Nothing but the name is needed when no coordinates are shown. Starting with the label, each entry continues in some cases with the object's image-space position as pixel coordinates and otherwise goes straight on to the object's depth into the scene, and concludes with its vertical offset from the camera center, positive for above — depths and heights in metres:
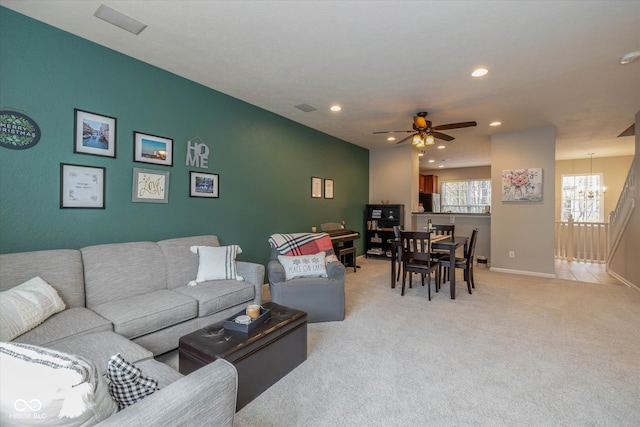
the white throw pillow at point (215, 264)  2.97 -0.53
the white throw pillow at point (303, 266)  3.27 -0.59
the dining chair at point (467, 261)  4.09 -0.64
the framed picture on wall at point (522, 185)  5.18 +0.61
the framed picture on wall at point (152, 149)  2.93 +0.67
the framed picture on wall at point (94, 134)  2.54 +0.71
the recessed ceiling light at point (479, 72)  3.02 +1.53
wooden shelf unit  6.58 -0.24
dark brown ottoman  1.74 -0.88
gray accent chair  3.06 -0.85
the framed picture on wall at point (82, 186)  2.47 +0.22
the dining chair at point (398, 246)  4.42 -0.48
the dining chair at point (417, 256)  3.85 -0.56
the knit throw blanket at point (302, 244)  3.54 -0.37
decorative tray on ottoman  1.93 -0.76
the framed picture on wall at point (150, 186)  2.93 +0.28
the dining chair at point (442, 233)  4.60 -0.29
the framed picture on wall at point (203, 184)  3.43 +0.35
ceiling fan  4.16 +1.26
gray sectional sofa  0.96 -0.67
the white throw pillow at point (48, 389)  0.70 -0.46
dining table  3.89 -0.40
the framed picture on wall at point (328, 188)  5.73 +0.53
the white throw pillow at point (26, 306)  1.68 -0.61
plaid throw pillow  0.96 -0.59
